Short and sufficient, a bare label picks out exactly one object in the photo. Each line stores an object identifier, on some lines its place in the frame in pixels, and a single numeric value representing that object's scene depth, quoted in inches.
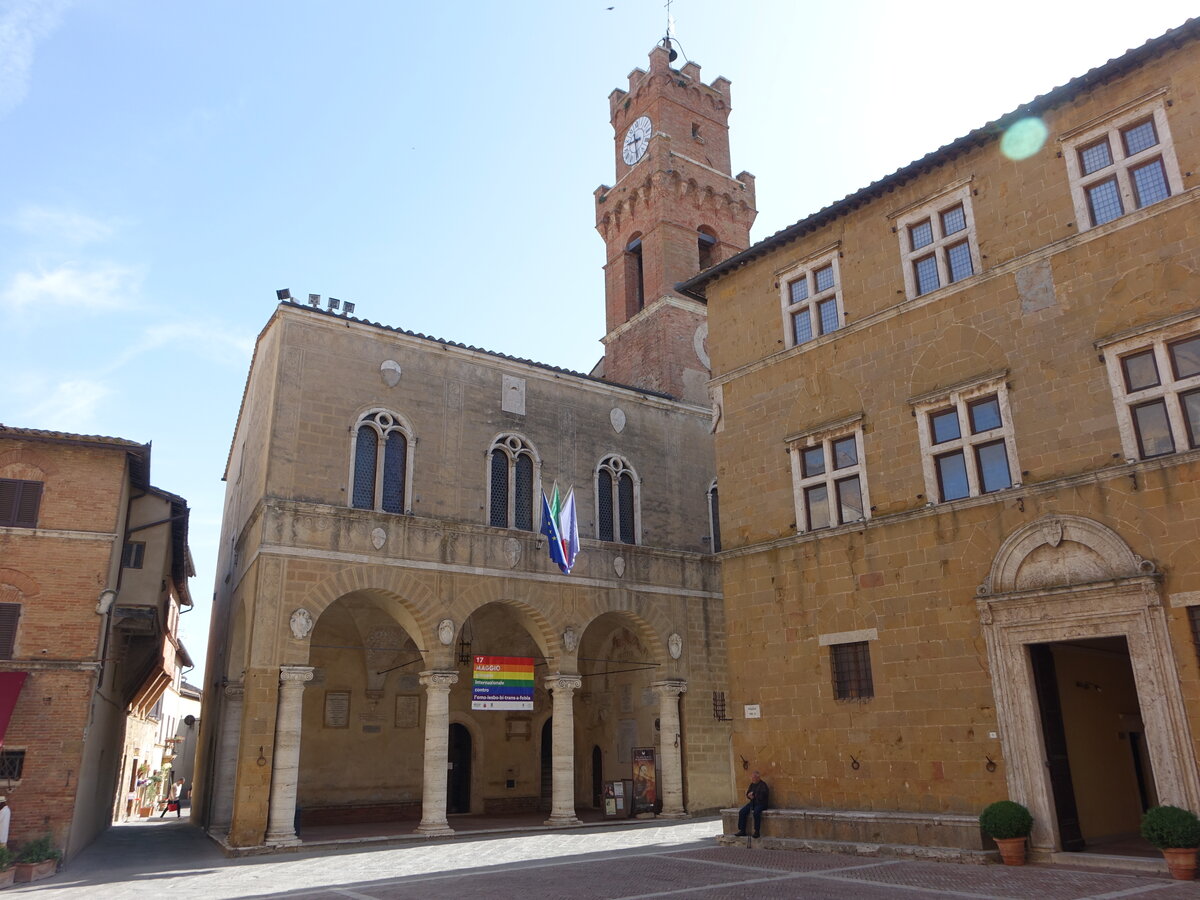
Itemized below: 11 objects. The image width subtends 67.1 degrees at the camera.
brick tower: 1282.0
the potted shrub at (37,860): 588.7
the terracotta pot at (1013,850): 498.3
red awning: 636.7
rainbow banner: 858.1
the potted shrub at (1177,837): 434.0
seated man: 631.8
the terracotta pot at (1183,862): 434.3
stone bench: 522.9
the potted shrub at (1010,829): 497.7
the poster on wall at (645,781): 942.4
